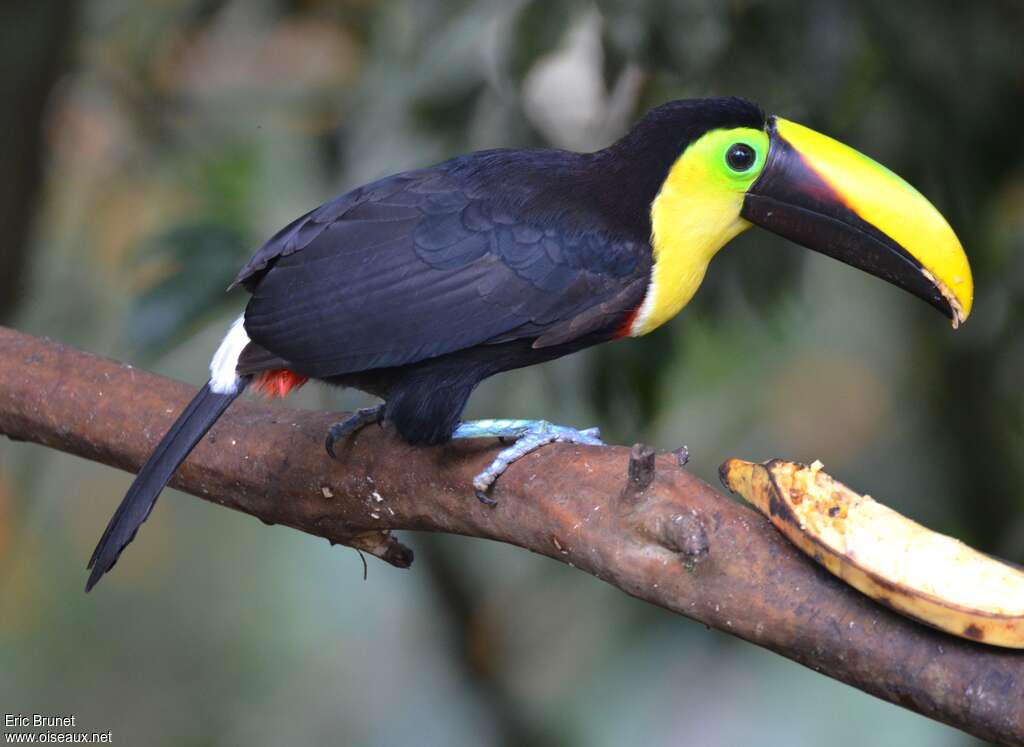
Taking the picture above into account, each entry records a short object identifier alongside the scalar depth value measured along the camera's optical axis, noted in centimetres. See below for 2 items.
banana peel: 738
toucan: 757
